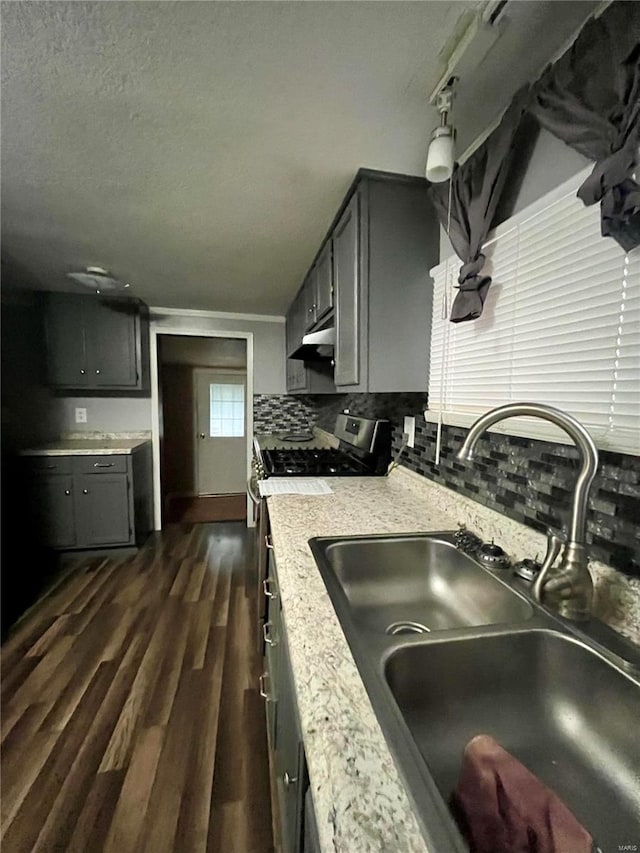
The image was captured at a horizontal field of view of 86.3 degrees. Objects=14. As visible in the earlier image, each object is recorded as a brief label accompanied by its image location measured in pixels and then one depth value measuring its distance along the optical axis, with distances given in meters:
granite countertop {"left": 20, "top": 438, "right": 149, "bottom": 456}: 2.83
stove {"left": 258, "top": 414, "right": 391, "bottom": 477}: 1.92
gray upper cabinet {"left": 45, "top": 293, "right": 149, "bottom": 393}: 3.06
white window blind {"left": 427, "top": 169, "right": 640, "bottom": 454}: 0.72
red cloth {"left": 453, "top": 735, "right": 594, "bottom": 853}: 0.40
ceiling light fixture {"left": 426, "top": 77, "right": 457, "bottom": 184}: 0.94
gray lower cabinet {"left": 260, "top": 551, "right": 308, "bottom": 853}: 0.63
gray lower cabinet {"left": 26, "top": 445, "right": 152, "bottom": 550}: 2.83
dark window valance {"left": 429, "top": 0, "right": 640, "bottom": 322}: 0.62
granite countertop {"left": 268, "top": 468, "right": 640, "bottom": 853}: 0.37
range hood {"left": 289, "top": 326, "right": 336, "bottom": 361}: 1.78
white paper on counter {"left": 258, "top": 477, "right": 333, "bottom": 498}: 1.57
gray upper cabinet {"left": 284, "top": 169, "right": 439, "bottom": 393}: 1.35
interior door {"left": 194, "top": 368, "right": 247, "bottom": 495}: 5.02
